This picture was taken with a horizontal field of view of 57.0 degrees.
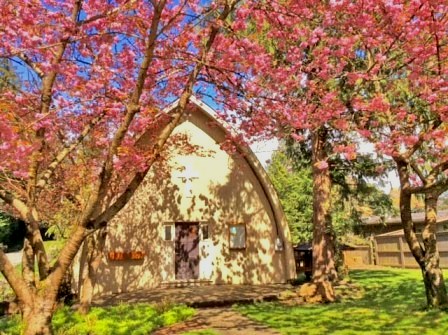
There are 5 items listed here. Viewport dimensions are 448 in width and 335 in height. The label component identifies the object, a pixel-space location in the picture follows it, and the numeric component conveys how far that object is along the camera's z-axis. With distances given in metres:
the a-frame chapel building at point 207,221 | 15.20
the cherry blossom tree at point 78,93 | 5.67
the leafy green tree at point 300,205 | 25.61
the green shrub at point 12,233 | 31.13
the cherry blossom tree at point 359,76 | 7.89
